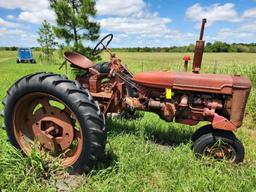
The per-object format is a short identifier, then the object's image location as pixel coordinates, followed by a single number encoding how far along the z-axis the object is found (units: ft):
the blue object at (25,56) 71.24
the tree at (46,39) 67.48
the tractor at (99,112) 6.74
